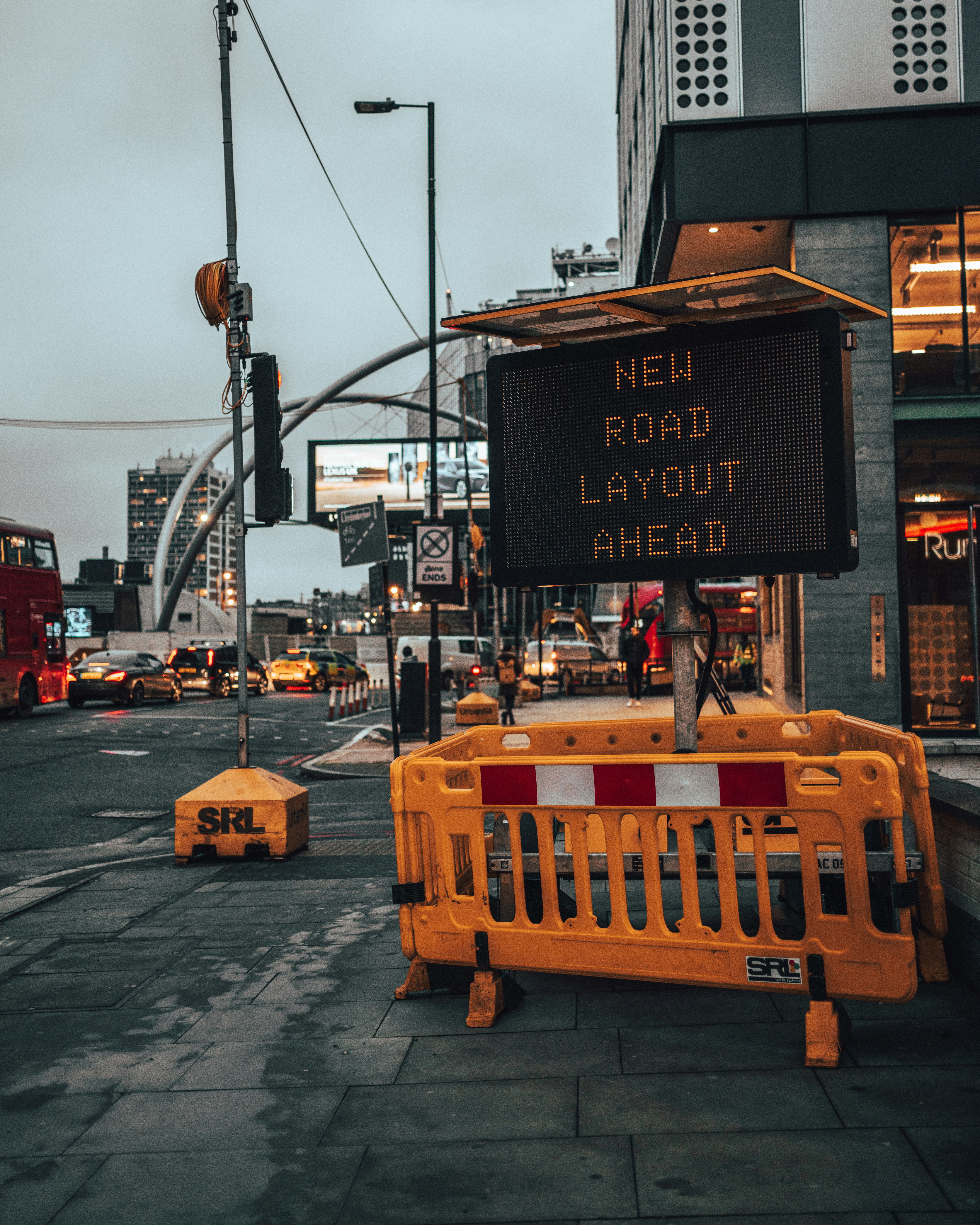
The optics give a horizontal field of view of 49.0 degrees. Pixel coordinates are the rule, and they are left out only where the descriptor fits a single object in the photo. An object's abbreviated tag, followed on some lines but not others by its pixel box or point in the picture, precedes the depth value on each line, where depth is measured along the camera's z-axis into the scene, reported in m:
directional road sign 14.25
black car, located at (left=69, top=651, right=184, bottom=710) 29.55
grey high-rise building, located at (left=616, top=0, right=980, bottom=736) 13.17
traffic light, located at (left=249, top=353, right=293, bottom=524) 8.20
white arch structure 58.00
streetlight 16.06
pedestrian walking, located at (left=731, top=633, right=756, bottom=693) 32.00
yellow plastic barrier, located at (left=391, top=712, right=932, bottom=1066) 4.19
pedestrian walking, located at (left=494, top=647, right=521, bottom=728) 23.02
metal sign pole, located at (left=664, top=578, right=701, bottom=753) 4.99
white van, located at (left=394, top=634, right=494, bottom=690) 41.06
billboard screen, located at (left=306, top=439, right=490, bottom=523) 63.34
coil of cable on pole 9.09
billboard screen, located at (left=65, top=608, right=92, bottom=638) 80.81
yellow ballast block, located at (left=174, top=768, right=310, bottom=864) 8.68
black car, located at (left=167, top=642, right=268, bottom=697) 36.78
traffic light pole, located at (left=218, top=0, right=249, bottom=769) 8.91
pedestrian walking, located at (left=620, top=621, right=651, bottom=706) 24.58
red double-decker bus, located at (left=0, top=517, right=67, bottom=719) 25.34
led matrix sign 4.50
